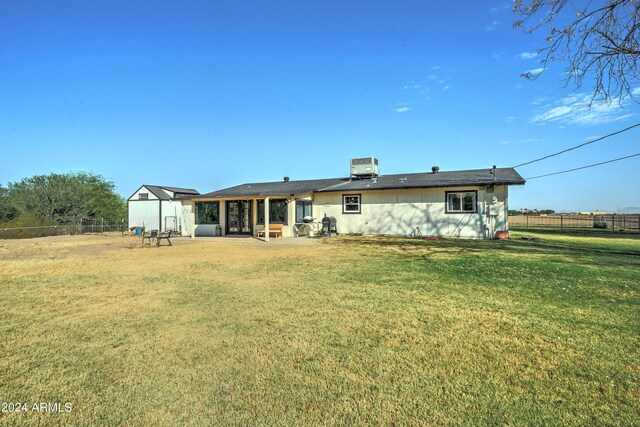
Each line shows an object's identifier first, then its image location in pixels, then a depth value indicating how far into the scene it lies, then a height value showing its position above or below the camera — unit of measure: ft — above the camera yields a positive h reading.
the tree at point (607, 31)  15.02 +8.64
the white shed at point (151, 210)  91.86 +4.00
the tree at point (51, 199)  82.43 +6.71
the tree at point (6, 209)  76.07 +3.95
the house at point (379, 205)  54.90 +3.15
